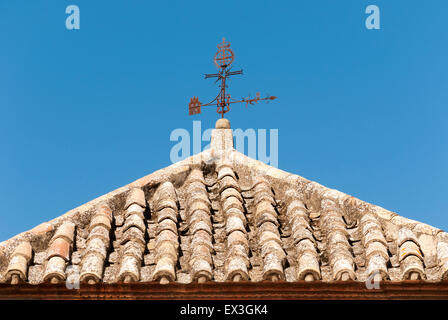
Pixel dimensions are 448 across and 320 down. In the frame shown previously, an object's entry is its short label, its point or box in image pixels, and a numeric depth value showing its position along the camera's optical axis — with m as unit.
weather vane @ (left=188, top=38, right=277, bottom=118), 8.88
